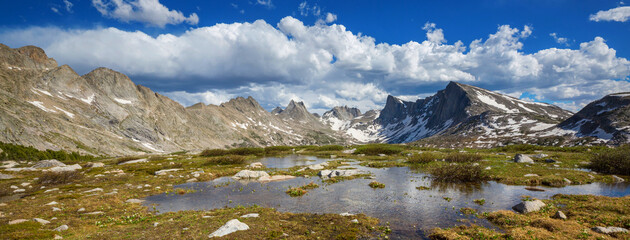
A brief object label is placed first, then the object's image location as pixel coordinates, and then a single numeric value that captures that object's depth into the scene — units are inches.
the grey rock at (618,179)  1321.1
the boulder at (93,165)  2997.5
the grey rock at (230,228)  717.9
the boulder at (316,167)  2114.3
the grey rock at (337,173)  1708.0
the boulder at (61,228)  786.2
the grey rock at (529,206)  855.7
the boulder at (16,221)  825.8
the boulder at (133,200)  1208.2
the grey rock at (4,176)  2170.9
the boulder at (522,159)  2011.6
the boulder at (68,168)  2593.5
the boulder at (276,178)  1684.5
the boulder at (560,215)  777.8
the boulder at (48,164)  3057.8
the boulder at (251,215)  898.7
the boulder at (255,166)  2428.2
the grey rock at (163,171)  2182.6
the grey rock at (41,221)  852.6
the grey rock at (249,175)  1785.6
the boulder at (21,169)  2696.4
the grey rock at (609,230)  642.8
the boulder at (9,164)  3395.7
